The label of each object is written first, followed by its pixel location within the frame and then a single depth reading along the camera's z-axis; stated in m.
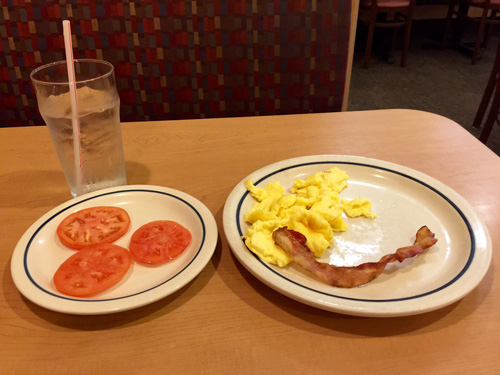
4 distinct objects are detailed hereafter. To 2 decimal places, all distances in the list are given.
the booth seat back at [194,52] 1.37
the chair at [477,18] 3.90
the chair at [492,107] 2.52
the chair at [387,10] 3.87
